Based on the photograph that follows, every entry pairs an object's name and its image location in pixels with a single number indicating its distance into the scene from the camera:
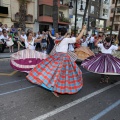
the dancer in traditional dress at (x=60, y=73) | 4.13
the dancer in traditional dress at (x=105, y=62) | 5.42
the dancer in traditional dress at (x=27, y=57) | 6.12
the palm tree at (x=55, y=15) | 12.52
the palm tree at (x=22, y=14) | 17.31
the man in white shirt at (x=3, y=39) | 12.40
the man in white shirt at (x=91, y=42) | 17.87
